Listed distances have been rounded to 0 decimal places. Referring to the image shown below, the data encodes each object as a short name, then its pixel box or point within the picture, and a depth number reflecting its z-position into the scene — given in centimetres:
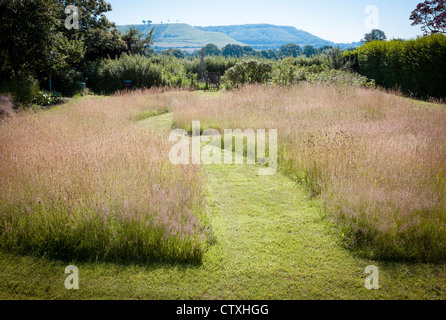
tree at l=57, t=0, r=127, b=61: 1997
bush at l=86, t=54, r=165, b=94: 1866
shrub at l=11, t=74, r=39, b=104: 1071
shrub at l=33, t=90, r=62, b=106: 1194
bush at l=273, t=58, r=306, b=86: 1321
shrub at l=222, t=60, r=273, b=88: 1431
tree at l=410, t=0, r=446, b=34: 2616
